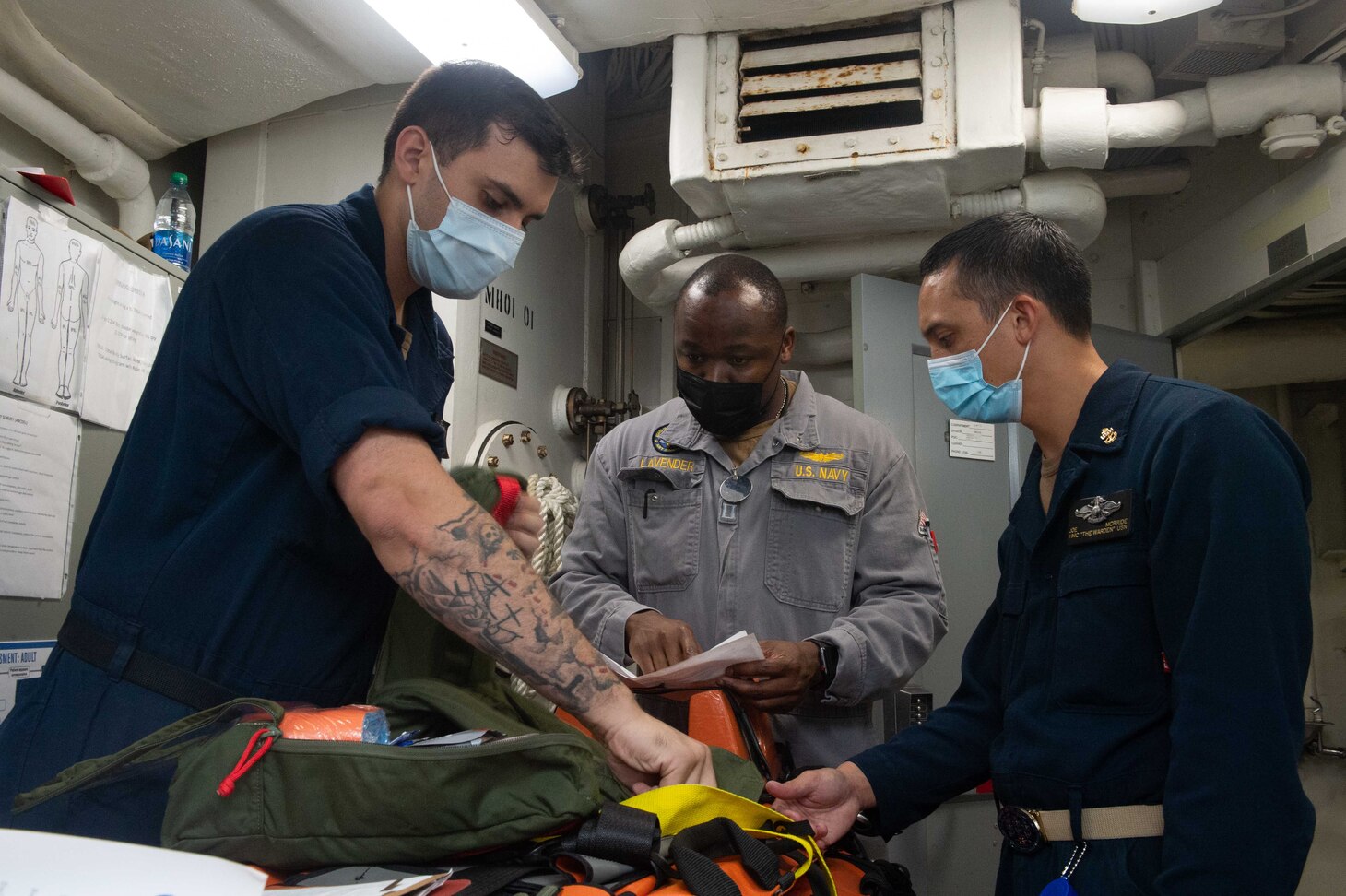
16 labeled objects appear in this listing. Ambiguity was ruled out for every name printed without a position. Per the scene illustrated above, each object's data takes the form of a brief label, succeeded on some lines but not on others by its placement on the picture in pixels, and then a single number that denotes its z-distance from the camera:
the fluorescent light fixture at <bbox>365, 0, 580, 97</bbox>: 2.74
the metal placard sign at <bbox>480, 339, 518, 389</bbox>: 3.46
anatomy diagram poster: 2.11
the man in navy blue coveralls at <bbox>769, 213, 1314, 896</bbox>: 1.15
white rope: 2.84
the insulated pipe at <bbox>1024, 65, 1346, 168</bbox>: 3.17
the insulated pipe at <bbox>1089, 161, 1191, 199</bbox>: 4.04
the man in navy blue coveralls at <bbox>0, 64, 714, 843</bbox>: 1.06
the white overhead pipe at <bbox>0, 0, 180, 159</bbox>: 2.66
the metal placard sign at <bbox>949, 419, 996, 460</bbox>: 3.65
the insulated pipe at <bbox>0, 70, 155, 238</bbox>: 2.72
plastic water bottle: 2.75
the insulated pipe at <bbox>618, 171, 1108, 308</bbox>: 3.39
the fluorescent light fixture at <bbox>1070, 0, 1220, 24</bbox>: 2.82
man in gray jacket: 2.06
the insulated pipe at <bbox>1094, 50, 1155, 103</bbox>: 3.65
